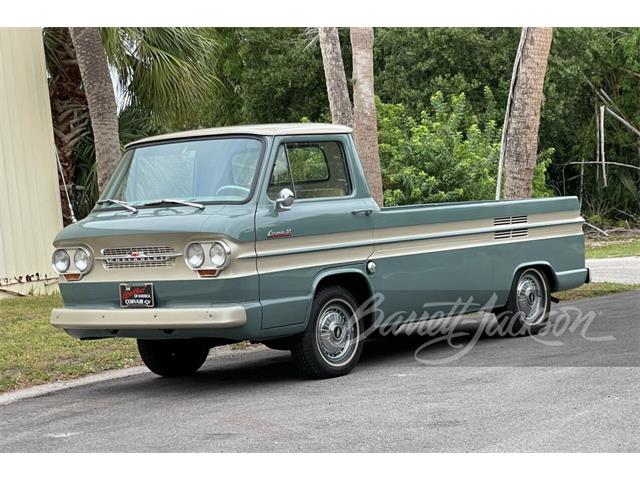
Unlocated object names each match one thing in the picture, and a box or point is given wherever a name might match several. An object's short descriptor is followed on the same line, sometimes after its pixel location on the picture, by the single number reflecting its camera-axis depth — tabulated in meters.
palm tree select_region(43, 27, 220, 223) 19.16
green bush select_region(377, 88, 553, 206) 24.31
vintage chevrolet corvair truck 8.69
